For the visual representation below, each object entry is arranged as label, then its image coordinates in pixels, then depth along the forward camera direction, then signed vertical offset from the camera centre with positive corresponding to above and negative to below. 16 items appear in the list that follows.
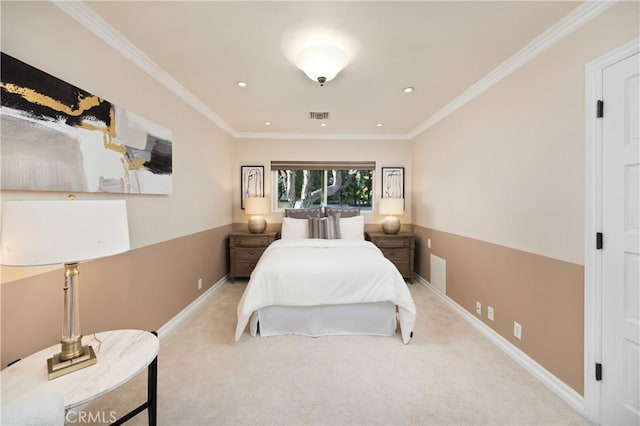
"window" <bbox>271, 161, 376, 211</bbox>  4.43 +0.34
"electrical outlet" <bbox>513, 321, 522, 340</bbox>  1.98 -0.98
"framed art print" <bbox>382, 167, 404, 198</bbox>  4.32 +0.46
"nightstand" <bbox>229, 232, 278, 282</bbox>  3.85 -0.63
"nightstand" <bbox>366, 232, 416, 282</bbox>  3.83 -0.64
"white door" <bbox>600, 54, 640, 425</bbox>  1.31 -0.21
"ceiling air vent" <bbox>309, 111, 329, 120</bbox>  3.28 +1.21
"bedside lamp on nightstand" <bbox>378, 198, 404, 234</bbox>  4.05 -0.05
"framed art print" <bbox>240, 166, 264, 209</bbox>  4.30 +0.45
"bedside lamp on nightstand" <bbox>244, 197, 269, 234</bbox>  4.04 -0.03
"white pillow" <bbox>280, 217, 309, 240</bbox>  3.85 -0.32
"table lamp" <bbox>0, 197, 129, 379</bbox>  0.90 -0.11
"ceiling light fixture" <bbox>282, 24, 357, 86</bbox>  1.76 +1.19
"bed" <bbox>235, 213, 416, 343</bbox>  2.30 -0.83
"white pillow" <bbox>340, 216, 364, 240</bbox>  3.86 -0.32
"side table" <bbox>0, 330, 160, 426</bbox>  0.96 -0.68
